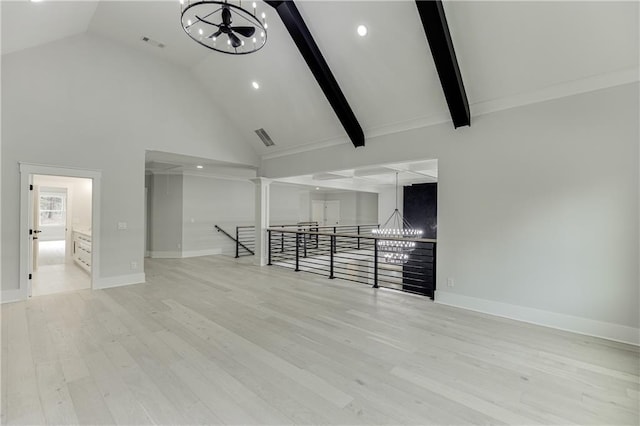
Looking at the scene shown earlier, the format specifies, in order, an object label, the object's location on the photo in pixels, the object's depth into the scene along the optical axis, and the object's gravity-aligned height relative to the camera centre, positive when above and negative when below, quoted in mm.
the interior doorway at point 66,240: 4422 -556
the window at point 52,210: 12023 +111
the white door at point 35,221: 5965 -182
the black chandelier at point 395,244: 7438 -826
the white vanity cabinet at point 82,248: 6324 -873
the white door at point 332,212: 15258 +60
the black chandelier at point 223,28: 3072 +2990
